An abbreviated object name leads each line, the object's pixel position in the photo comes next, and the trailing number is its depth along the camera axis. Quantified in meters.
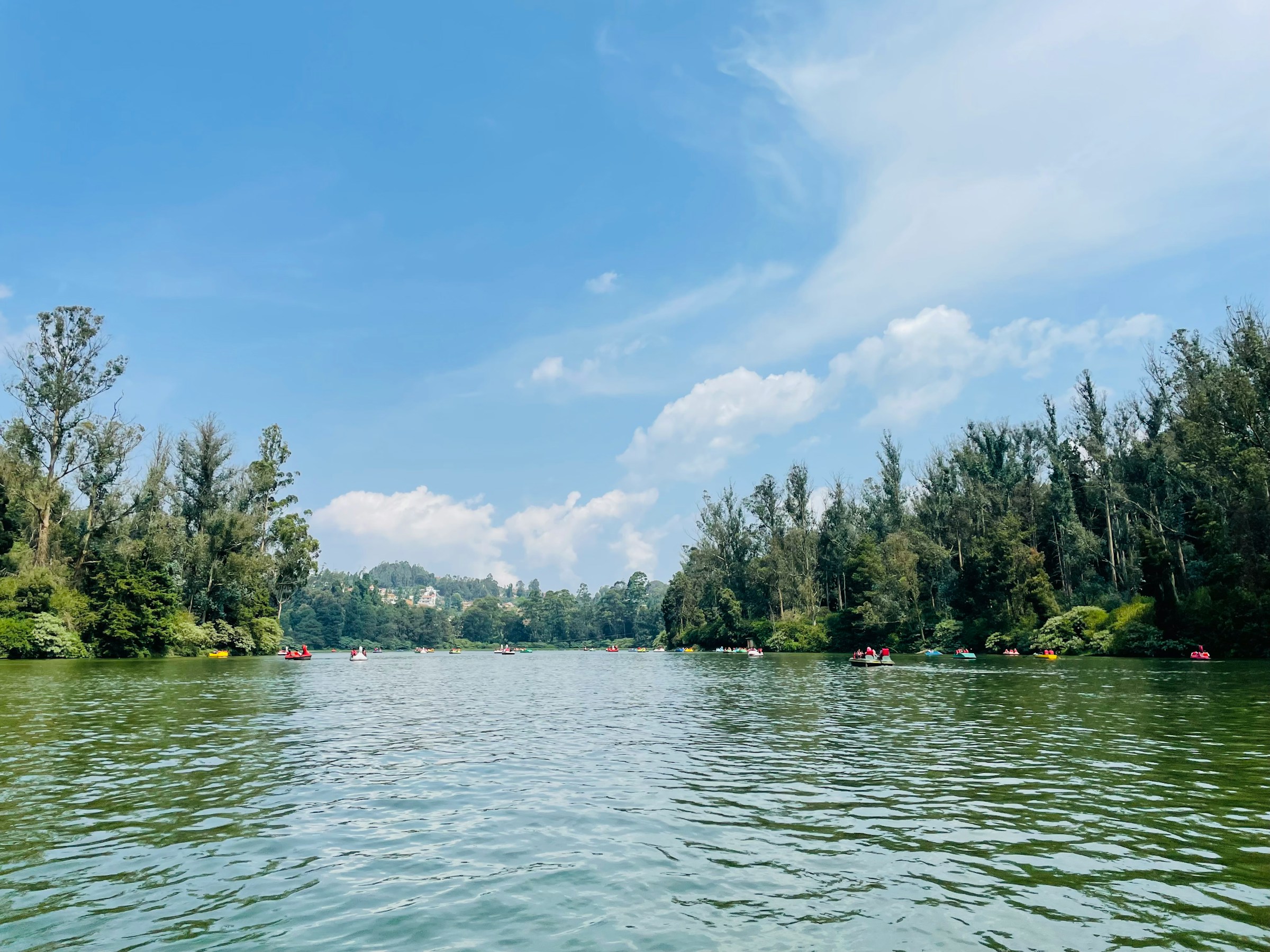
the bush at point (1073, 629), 73.69
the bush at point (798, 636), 108.94
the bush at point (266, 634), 93.88
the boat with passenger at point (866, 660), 65.19
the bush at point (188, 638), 80.88
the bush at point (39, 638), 66.06
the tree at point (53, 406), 75.56
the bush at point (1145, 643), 65.69
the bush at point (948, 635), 91.50
